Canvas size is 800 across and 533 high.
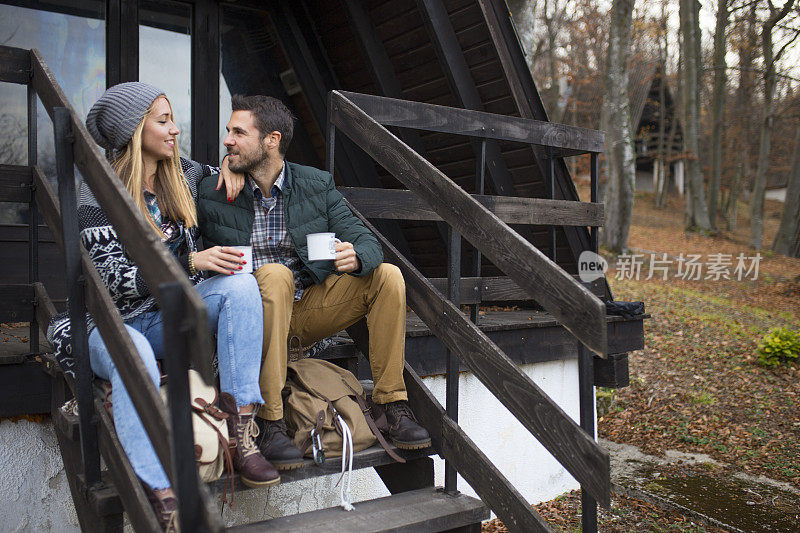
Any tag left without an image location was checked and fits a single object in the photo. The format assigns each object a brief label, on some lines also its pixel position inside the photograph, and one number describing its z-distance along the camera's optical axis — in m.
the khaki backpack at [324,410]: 2.58
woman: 2.14
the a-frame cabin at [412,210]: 2.21
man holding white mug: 2.76
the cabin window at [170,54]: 5.34
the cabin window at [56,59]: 4.98
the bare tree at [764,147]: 16.62
